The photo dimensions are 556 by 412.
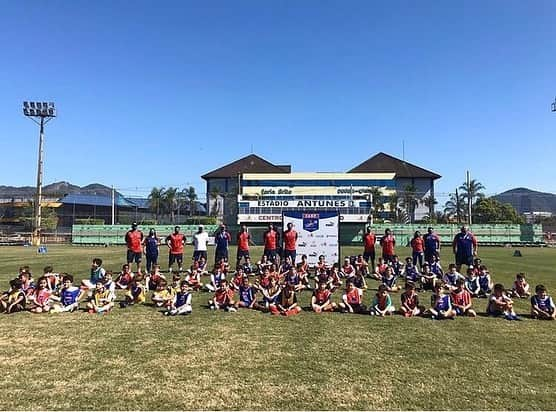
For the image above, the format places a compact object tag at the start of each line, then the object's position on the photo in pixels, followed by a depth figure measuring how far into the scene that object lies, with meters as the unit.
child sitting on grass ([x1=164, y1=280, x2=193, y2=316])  10.61
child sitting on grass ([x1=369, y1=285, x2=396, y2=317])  10.79
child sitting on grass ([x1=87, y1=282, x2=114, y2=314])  10.77
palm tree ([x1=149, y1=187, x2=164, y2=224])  86.62
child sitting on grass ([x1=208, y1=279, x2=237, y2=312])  11.31
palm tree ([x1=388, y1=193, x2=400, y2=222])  76.62
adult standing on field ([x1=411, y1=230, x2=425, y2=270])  18.61
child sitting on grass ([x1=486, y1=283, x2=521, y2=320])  10.72
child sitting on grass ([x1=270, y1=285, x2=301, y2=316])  10.84
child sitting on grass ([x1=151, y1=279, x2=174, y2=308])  11.47
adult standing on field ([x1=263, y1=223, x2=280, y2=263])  18.41
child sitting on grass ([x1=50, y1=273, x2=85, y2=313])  10.91
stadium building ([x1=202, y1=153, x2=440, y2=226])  52.00
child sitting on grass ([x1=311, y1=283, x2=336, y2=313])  11.20
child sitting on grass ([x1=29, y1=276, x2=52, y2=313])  10.88
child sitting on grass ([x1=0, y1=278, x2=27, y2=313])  10.83
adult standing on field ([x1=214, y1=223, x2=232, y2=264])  18.16
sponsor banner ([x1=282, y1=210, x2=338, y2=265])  19.28
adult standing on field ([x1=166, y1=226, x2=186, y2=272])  17.89
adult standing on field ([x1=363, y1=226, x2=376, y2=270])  18.80
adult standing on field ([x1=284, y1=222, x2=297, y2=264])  17.83
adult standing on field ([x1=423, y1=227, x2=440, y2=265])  17.81
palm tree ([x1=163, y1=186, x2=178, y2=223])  87.31
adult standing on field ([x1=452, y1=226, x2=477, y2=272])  16.03
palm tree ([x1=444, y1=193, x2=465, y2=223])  75.81
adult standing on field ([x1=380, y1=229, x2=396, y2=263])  18.33
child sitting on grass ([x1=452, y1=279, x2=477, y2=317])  10.77
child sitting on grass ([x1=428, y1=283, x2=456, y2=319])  10.41
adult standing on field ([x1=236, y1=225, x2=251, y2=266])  18.17
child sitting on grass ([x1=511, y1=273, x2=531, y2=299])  13.44
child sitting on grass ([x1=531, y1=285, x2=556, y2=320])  10.47
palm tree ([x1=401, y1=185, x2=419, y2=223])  79.19
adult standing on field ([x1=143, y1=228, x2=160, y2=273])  17.42
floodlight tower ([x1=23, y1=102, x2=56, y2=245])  48.97
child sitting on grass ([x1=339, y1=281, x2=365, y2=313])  11.16
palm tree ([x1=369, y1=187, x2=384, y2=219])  75.69
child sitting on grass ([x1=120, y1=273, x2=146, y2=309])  12.08
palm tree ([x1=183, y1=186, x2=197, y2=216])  87.88
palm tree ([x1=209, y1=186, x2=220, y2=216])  87.06
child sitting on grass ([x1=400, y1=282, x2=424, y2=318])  10.66
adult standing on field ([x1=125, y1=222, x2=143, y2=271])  17.27
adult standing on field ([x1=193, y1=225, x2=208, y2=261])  17.98
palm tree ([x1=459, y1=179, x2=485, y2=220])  74.75
